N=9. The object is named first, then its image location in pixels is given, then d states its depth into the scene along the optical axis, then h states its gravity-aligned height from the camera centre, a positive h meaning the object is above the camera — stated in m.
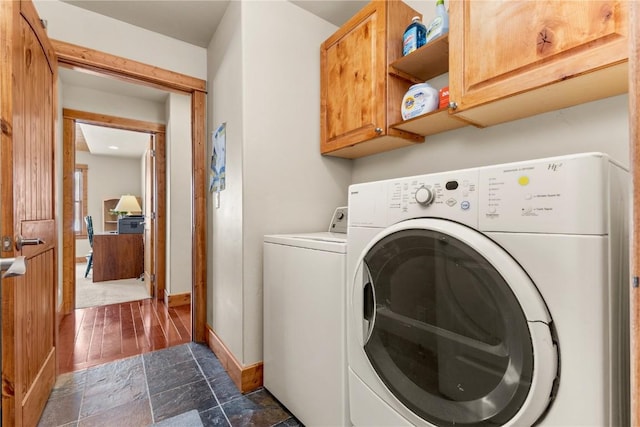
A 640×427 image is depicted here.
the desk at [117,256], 4.46 -0.65
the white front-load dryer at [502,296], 0.63 -0.21
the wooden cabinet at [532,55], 0.91 +0.54
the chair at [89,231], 4.87 -0.29
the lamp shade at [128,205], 5.89 +0.19
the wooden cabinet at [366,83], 1.57 +0.74
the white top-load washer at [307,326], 1.22 -0.53
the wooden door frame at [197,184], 2.27 +0.24
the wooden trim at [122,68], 1.88 +1.00
